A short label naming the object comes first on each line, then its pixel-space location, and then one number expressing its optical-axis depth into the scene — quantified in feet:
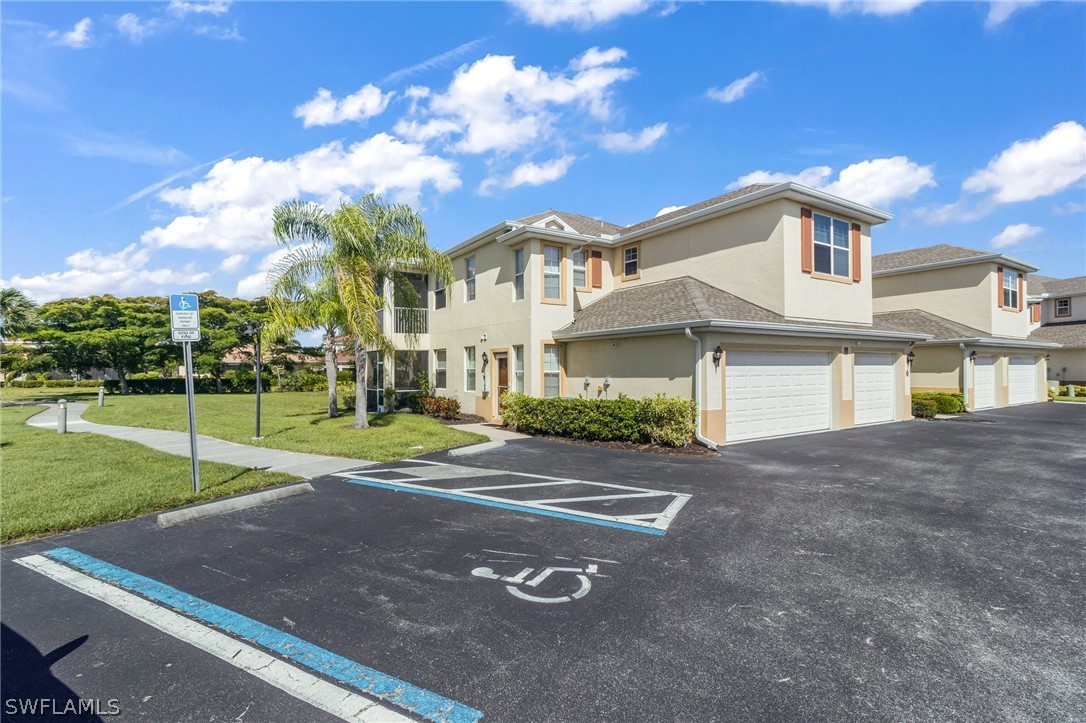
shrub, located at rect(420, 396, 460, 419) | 61.02
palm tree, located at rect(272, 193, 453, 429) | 46.65
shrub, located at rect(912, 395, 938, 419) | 60.70
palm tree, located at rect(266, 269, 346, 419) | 55.47
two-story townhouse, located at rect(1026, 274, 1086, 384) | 99.09
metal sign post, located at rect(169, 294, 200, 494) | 24.38
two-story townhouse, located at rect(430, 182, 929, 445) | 43.09
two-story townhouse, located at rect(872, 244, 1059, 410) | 68.49
